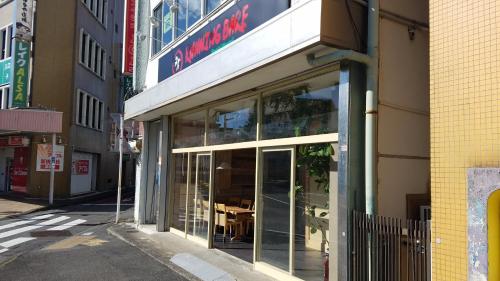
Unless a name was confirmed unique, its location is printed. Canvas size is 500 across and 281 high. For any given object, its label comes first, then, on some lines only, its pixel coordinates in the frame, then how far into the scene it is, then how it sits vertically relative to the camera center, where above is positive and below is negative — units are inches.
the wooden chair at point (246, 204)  476.3 -35.5
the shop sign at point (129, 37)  601.3 +173.3
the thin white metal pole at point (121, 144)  572.2 +29.3
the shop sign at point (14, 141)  930.1 +48.3
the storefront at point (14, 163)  945.5 +3.3
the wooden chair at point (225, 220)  432.5 -48.0
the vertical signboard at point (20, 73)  908.0 +183.3
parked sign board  916.0 +16.1
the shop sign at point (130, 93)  607.7 +102.4
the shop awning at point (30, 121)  843.4 +83.2
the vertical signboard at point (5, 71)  967.0 +201.0
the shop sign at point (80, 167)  1064.8 -2.6
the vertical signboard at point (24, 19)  887.1 +288.0
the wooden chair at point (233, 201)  475.8 -33.1
